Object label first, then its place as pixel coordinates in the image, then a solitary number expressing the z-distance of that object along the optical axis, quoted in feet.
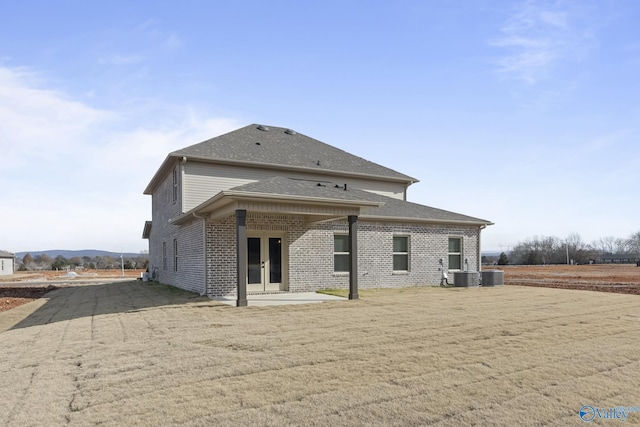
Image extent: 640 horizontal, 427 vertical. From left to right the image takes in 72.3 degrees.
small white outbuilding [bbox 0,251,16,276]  156.75
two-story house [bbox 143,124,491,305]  43.55
